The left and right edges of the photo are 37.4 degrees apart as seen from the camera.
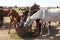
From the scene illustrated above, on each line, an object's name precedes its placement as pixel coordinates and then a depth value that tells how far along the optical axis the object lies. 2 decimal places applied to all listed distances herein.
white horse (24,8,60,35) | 4.60
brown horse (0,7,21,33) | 4.99
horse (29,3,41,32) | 4.96
